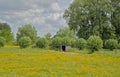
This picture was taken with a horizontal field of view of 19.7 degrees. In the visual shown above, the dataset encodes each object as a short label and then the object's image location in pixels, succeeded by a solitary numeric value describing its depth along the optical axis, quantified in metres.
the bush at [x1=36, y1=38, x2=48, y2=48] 97.26
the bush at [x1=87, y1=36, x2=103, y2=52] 80.88
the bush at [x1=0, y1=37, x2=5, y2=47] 99.45
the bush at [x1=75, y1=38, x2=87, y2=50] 88.25
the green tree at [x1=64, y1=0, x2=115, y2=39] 100.19
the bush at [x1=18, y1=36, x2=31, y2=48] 98.14
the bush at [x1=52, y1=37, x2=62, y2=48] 102.00
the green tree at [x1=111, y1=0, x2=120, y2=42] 101.38
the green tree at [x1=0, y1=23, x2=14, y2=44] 132.88
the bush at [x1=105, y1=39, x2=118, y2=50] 85.25
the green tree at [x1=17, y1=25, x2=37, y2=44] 145.88
